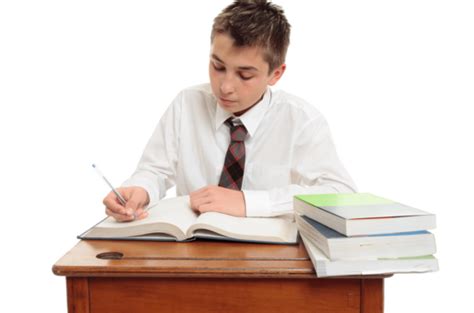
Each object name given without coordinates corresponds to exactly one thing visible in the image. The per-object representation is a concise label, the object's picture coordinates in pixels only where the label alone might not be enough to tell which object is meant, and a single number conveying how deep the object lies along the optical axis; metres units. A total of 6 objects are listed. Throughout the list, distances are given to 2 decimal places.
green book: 1.20
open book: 1.38
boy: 1.77
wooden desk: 1.22
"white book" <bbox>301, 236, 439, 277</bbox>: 1.17
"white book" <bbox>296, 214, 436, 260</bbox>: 1.18
